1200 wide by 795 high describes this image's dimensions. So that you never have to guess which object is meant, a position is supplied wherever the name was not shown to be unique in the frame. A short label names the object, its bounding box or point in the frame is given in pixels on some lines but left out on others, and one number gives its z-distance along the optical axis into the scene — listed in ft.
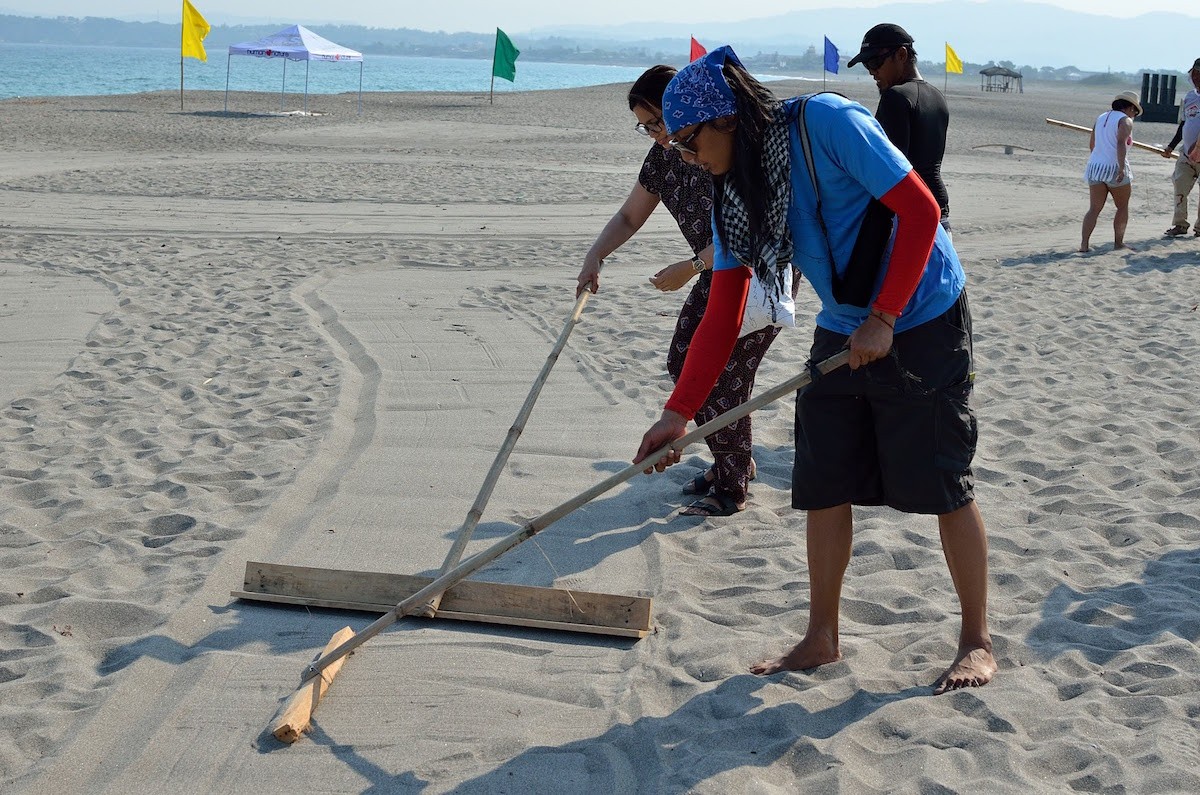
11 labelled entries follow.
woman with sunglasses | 8.70
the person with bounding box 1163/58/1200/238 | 38.37
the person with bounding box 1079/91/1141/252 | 35.58
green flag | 114.52
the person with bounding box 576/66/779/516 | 14.28
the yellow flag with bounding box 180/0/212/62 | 92.12
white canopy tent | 94.07
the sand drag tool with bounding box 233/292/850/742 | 11.84
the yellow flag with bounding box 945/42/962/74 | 130.25
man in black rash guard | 14.30
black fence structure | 112.47
